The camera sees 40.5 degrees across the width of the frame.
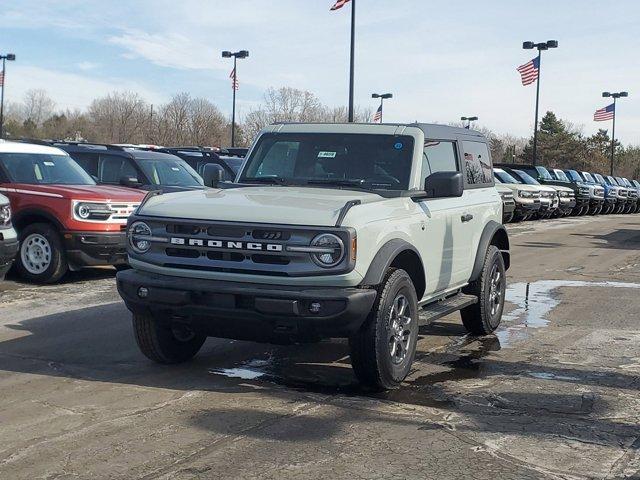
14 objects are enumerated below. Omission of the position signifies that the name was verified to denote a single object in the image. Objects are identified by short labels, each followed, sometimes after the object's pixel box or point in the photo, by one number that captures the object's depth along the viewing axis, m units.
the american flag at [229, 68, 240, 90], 40.50
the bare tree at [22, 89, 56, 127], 83.12
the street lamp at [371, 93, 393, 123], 47.81
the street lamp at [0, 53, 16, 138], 46.34
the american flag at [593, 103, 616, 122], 46.62
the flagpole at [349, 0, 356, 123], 25.78
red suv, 10.84
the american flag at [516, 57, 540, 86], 38.47
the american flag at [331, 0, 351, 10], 25.56
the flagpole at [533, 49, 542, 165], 40.34
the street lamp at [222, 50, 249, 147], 40.59
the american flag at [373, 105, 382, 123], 43.41
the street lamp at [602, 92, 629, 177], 57.99
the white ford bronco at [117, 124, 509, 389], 5.62
